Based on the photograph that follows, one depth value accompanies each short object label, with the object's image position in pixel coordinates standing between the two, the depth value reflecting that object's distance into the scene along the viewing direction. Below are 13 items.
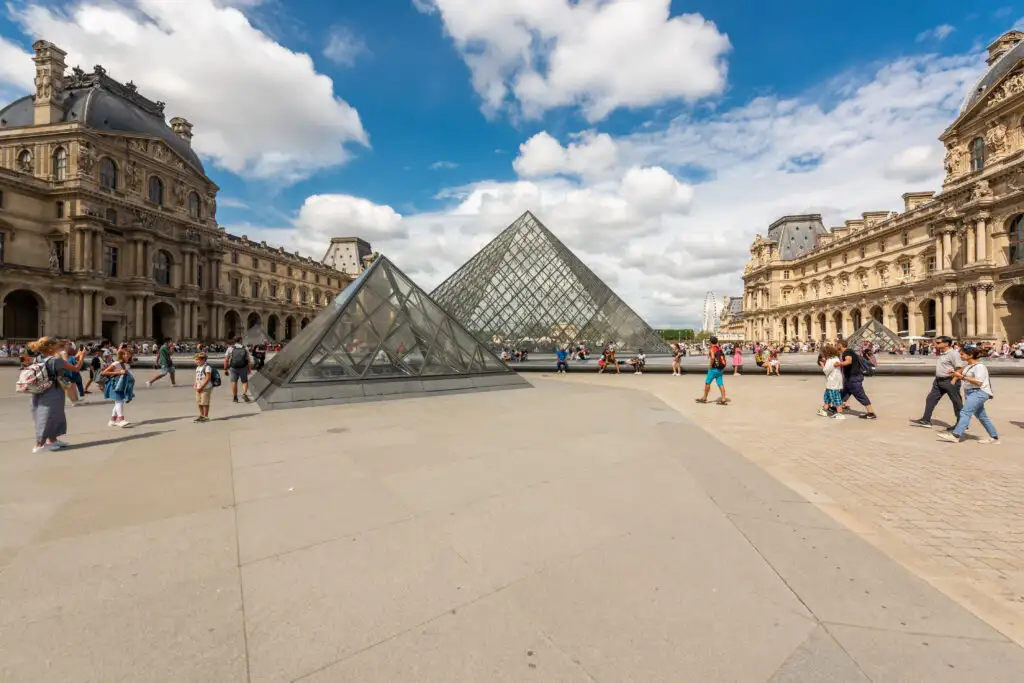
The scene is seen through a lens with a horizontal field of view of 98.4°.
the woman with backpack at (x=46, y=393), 4.88
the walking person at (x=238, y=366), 9.23
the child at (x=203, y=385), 6.64
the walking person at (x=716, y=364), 9.31
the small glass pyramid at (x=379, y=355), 9.38
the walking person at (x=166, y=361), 12.96
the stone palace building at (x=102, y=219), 33.34
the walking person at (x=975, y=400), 5.60
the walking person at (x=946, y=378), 6.26
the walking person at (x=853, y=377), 7.44
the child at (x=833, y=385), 7.58
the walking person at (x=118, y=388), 6.41
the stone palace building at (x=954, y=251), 31.80
